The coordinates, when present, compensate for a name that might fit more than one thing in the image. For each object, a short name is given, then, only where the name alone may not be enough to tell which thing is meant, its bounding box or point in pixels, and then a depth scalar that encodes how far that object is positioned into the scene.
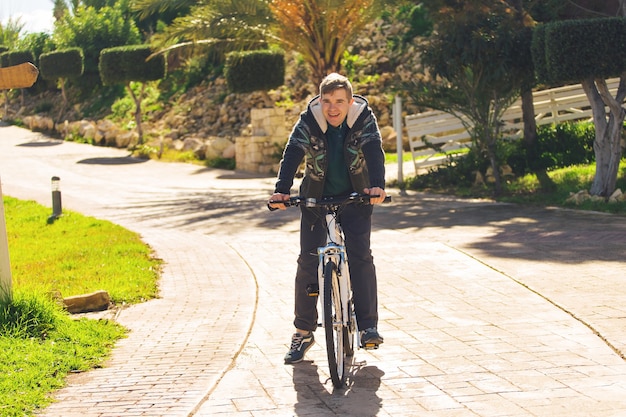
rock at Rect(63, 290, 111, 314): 7.82
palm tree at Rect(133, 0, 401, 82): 19.25
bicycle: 5.29
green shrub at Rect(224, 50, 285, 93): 24.34
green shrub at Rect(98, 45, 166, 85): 27.64
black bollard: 14.75
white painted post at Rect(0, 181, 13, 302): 6.77
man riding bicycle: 5.68
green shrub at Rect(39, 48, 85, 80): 32.81
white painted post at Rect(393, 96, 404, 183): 17.96
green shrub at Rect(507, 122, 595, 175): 17.41
